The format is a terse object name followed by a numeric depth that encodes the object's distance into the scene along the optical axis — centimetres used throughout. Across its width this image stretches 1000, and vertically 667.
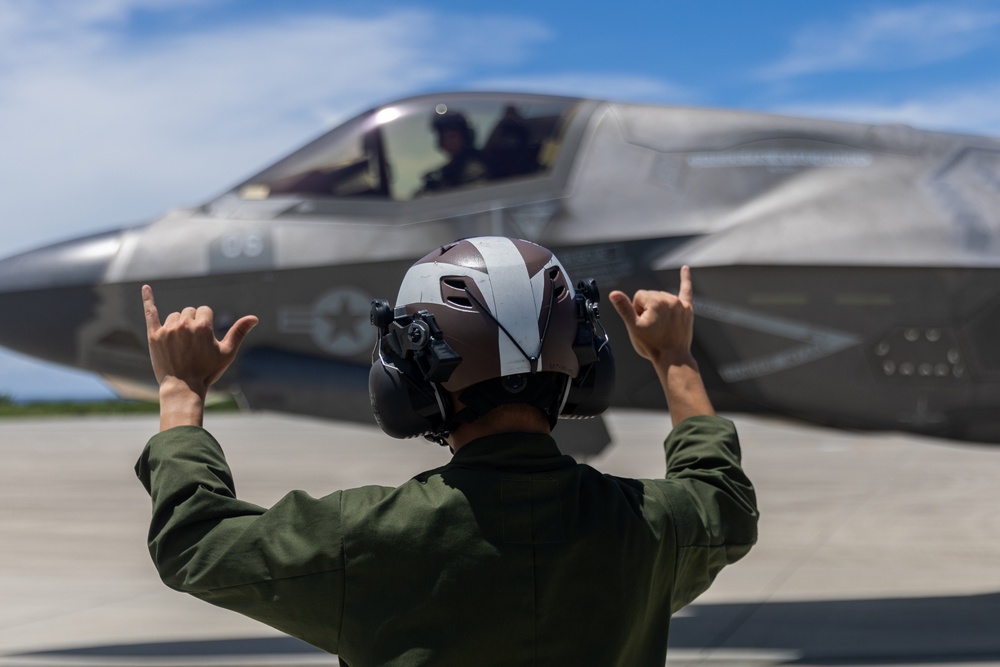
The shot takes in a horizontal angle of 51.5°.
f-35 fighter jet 580
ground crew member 161
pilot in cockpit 615
